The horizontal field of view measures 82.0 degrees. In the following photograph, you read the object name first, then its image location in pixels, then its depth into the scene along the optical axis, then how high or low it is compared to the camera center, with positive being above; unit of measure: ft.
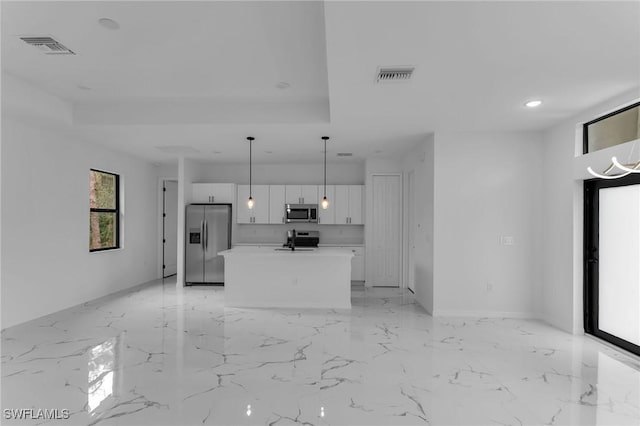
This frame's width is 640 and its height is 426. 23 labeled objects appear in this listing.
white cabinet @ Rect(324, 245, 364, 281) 24.66 -2.98
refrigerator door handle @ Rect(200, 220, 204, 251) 24.52 -0.97
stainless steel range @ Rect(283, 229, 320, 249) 25.43 -1.48
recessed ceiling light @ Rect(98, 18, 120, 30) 9.35 +5.03
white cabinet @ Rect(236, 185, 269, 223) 25.90 +0.96
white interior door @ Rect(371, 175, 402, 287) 24.49 -1.14
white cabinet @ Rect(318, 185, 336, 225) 25.64 +0.54
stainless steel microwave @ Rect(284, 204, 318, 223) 25.52 +0.39
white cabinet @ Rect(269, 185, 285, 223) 25.89 +1.03
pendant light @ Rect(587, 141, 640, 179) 11.60 +1.94
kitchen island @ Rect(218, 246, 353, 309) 19.02 -3.25
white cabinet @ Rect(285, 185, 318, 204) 25.81 +1.73
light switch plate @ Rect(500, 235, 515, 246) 17.06 -0.97
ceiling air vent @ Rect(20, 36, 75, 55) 10.27 +5.00
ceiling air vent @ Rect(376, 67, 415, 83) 10.25 +4.17
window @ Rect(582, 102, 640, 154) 12.17 +3.21
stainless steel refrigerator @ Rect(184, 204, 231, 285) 24.40 -1.58
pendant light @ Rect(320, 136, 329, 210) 18.54 +3.51
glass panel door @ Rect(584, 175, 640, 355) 12.57 -1.51
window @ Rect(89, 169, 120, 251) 20.77 +0.46
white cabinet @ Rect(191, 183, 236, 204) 25.59 +1.78
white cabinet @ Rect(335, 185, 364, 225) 25.57 +0.89
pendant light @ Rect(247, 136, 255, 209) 18.60 +4.07
